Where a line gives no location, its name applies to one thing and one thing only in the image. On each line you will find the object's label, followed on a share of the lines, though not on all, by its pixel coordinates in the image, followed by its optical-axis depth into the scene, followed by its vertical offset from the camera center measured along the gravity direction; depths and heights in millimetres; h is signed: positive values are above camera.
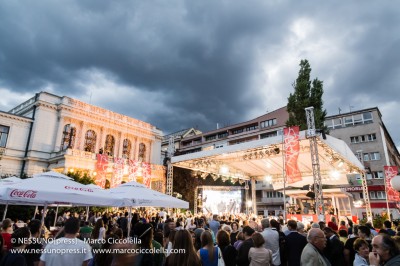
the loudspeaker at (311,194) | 15991 +617
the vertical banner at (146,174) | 28156 +2929
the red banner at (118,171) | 25120 +2848
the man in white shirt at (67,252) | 3041 -636
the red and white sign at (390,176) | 17359 +1977
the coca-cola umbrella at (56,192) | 5492 +162
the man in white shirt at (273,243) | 5457 -845
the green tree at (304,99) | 24555 +10234
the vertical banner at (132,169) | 26594 +3265
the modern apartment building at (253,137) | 44094 +13332
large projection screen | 23625 +227
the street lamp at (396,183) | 9977 +895
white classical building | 25828 +6641
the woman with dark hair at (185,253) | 3041 -616
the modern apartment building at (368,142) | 32906 +8679
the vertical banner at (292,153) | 11297 +2247
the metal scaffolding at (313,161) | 10688 +1851
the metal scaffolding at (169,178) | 17266 +1547
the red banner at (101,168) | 24938 +3089
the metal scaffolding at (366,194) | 16469 +740
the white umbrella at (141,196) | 7852 +138
